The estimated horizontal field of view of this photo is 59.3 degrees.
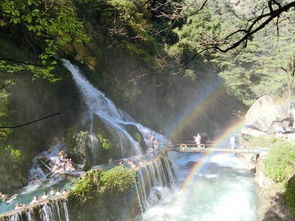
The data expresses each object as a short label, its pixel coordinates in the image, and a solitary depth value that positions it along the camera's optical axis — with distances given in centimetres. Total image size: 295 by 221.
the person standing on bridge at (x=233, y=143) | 1840
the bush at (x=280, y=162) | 1338
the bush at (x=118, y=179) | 1196
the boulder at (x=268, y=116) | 2681
